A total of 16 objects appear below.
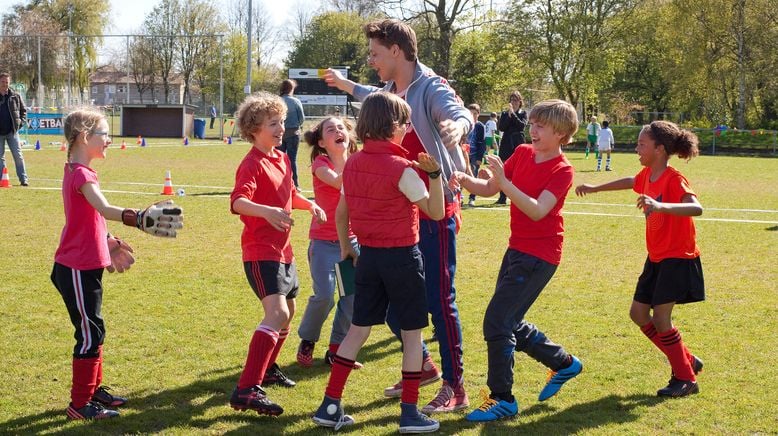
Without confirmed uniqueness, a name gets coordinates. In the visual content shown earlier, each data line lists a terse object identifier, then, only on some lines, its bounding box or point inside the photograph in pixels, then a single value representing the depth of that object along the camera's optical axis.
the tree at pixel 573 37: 58.91
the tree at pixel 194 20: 70.28
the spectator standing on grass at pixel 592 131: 33.88
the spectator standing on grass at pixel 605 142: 28.11
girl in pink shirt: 4.57
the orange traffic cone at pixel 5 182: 16.39
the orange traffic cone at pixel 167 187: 15.78
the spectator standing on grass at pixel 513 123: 16.08
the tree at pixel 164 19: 72.94
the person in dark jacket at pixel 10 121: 16.56
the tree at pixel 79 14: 70.25
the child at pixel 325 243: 5.68
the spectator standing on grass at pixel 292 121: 16.02
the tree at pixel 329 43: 82.56
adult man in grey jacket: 4.83
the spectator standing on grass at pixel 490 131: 26.10
